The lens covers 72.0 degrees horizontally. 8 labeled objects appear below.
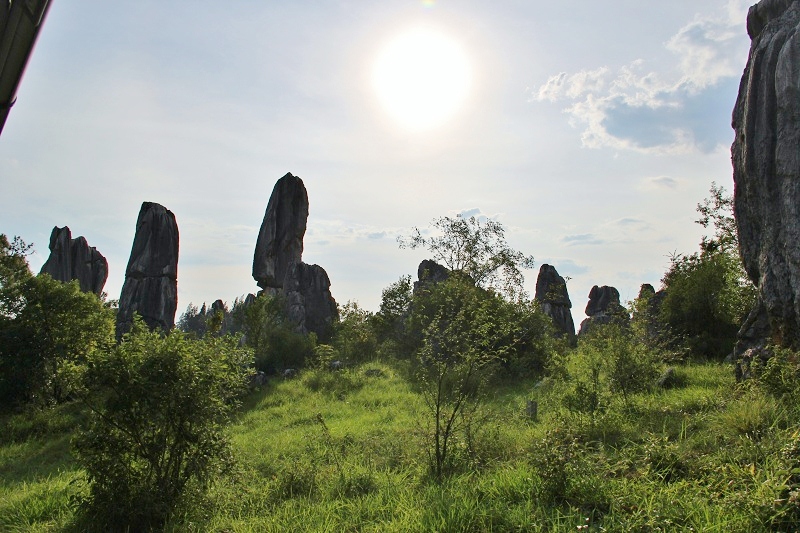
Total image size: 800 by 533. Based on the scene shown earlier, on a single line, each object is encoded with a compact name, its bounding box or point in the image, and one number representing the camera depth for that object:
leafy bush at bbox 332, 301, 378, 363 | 23.72
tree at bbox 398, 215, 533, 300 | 33.16
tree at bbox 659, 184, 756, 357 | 15.45
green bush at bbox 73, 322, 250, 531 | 6.34
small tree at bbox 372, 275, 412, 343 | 25.38
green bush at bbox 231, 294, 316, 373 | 21.52
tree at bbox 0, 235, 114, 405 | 15.05
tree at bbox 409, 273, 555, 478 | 7.71
